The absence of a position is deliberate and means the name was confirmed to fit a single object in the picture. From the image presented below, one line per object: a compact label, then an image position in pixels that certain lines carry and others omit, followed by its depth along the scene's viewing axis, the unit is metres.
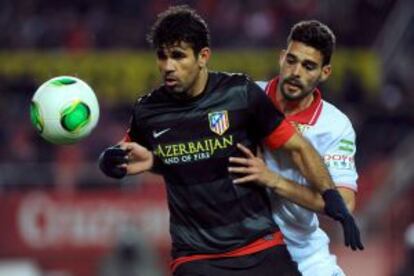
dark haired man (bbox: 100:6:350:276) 12.57
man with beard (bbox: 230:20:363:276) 13.18
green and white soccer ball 13.14
